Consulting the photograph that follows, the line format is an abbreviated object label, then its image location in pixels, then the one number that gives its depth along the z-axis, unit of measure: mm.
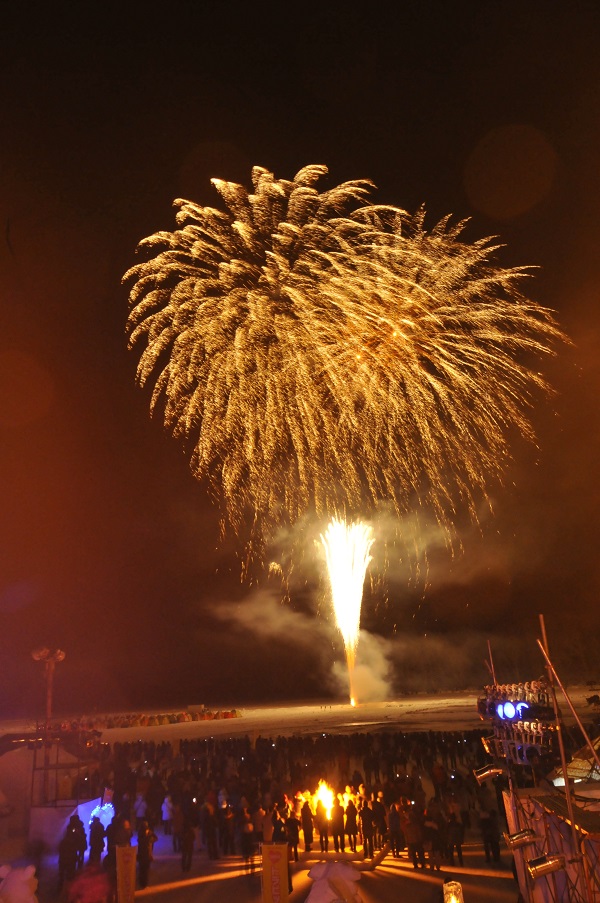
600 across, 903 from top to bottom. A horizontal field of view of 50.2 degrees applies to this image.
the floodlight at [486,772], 10297
